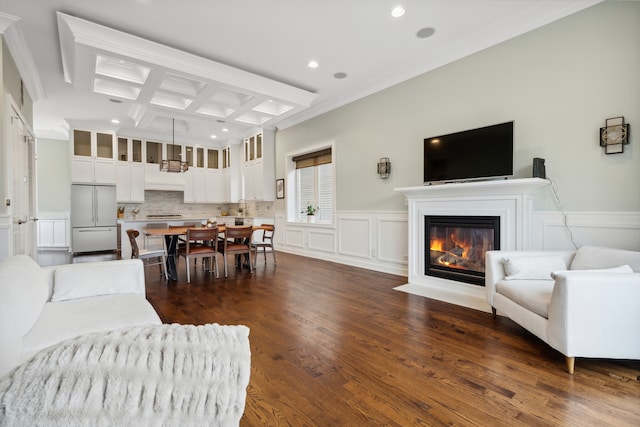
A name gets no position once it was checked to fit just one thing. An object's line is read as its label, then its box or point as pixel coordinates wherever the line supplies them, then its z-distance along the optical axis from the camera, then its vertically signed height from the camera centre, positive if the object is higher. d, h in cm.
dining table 461 -58
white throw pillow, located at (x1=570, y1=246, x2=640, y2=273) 231 -40
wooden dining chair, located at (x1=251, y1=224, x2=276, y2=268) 548 -63
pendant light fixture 630 +96
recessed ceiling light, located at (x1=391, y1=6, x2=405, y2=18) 317 +215
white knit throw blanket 65 -40
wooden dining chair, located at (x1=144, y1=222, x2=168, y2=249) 720 -76
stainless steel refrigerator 729 -17
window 629 +58
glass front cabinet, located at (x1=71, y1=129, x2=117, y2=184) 728 +135
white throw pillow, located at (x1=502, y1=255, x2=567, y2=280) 268 -52
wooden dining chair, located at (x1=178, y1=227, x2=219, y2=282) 443 -56
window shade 618 +113
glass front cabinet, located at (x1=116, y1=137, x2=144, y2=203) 784 +104
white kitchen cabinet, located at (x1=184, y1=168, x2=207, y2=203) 887 +75
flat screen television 336 +67
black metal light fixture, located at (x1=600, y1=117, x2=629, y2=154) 274 +69
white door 386 +35
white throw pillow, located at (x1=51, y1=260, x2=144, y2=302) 218 -53
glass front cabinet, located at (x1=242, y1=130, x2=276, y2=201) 746 +113
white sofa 126 -58
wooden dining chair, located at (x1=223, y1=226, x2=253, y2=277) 473 -55
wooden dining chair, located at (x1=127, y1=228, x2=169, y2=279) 445 -63
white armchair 192 -70
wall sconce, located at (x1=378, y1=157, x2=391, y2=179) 480 +69
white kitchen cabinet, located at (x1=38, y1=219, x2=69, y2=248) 787 -59
